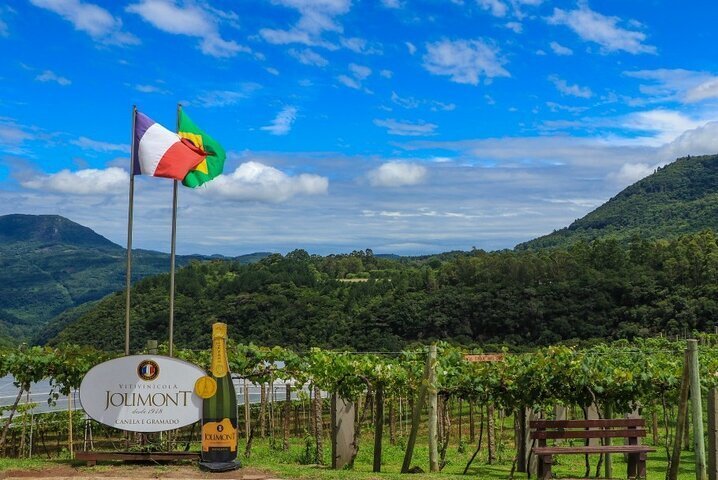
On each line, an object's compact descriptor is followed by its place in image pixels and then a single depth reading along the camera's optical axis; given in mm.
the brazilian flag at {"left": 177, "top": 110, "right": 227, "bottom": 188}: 8875
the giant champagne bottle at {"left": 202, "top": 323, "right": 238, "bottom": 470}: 7867
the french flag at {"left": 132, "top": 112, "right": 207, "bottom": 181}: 8570
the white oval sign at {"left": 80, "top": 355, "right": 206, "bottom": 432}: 8234
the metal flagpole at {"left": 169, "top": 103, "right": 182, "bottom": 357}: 8375
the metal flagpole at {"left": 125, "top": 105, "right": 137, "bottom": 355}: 8453
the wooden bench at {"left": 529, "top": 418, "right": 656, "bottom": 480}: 7914
